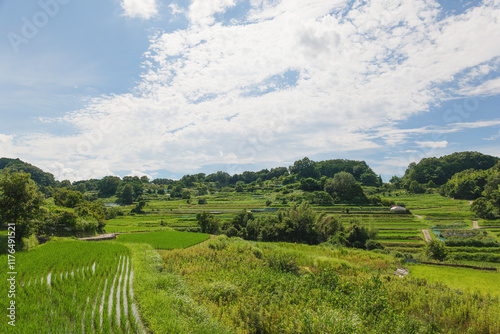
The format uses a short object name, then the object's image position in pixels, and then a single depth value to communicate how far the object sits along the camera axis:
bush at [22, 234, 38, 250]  19.73
